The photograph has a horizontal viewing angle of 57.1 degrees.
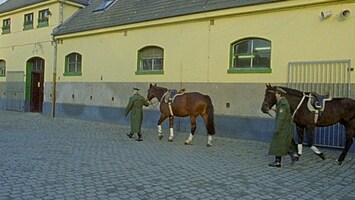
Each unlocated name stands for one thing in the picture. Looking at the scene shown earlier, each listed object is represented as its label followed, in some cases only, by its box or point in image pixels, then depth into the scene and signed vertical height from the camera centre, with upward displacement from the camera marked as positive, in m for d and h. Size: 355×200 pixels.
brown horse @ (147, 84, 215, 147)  9.81 -0.42
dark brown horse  7.73 -0.34
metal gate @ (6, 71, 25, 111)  20.42 -0.09
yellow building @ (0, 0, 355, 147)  9.84 +1.65
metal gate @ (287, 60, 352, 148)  9.36 +0.51
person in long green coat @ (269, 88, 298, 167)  6.99 -0.75
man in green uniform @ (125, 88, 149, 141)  10.62 -0.60
